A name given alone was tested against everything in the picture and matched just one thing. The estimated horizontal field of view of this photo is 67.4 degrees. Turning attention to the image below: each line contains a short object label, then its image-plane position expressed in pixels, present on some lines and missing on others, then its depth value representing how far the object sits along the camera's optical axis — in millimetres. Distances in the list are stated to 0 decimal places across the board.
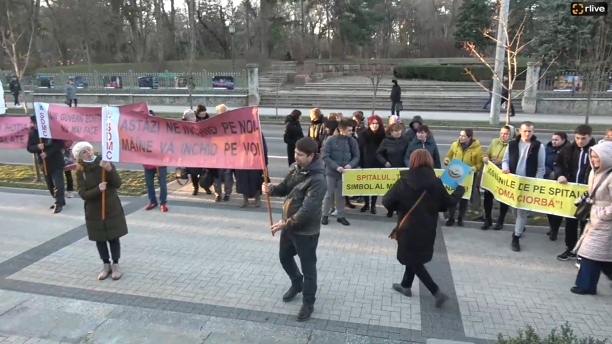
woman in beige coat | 4992
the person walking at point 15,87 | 29297
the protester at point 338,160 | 7668
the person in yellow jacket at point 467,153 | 7557
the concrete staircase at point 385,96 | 27500
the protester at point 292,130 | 9672
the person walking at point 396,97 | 23256
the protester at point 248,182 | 8602
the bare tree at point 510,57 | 10209
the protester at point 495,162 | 7480
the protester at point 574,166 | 6277
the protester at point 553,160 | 6957
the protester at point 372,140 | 8307
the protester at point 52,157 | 8430
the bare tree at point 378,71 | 25644
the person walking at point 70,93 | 26428
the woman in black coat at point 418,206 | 4691
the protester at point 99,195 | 5441
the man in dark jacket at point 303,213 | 4473
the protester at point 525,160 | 6688
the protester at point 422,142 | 7535
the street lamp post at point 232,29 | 32803
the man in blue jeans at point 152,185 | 8380
